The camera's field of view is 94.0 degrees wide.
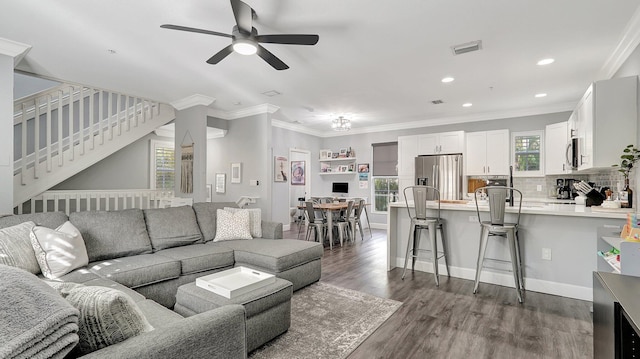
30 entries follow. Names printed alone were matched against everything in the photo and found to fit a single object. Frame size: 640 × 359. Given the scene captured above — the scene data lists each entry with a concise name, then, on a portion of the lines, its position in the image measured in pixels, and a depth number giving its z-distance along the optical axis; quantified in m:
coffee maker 5.32
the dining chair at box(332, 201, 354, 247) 5.65
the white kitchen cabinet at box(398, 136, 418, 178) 6.80
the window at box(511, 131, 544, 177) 5.77
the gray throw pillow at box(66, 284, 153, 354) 0.97
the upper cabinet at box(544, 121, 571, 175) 4.98
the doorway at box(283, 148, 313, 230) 8.14
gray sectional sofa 1.81
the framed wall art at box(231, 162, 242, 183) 6.35
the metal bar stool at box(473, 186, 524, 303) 3.13
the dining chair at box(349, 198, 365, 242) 6.11
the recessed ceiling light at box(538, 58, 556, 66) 3.61
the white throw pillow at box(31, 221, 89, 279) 2.25
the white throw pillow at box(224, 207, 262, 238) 3.84
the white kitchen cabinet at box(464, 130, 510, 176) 5.90
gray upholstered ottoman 2.01
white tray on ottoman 2.04
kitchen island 3.09
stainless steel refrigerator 6.13
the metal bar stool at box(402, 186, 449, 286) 3.61
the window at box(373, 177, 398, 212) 7.79
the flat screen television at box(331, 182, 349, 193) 8.27
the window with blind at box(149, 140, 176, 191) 7.27
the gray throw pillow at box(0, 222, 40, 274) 2.10
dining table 5.46
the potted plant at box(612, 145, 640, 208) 2.82
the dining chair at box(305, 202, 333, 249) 5.45
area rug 2.12
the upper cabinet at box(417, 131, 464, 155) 6.22
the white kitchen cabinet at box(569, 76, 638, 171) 2.93
